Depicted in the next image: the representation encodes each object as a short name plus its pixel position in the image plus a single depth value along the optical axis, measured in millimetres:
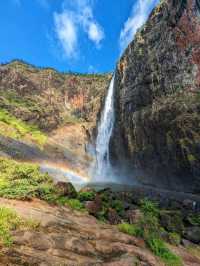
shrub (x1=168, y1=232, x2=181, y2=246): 7785
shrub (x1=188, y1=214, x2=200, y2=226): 10433
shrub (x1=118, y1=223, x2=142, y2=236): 7335
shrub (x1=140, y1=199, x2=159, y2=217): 9774
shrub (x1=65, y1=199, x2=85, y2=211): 8868
